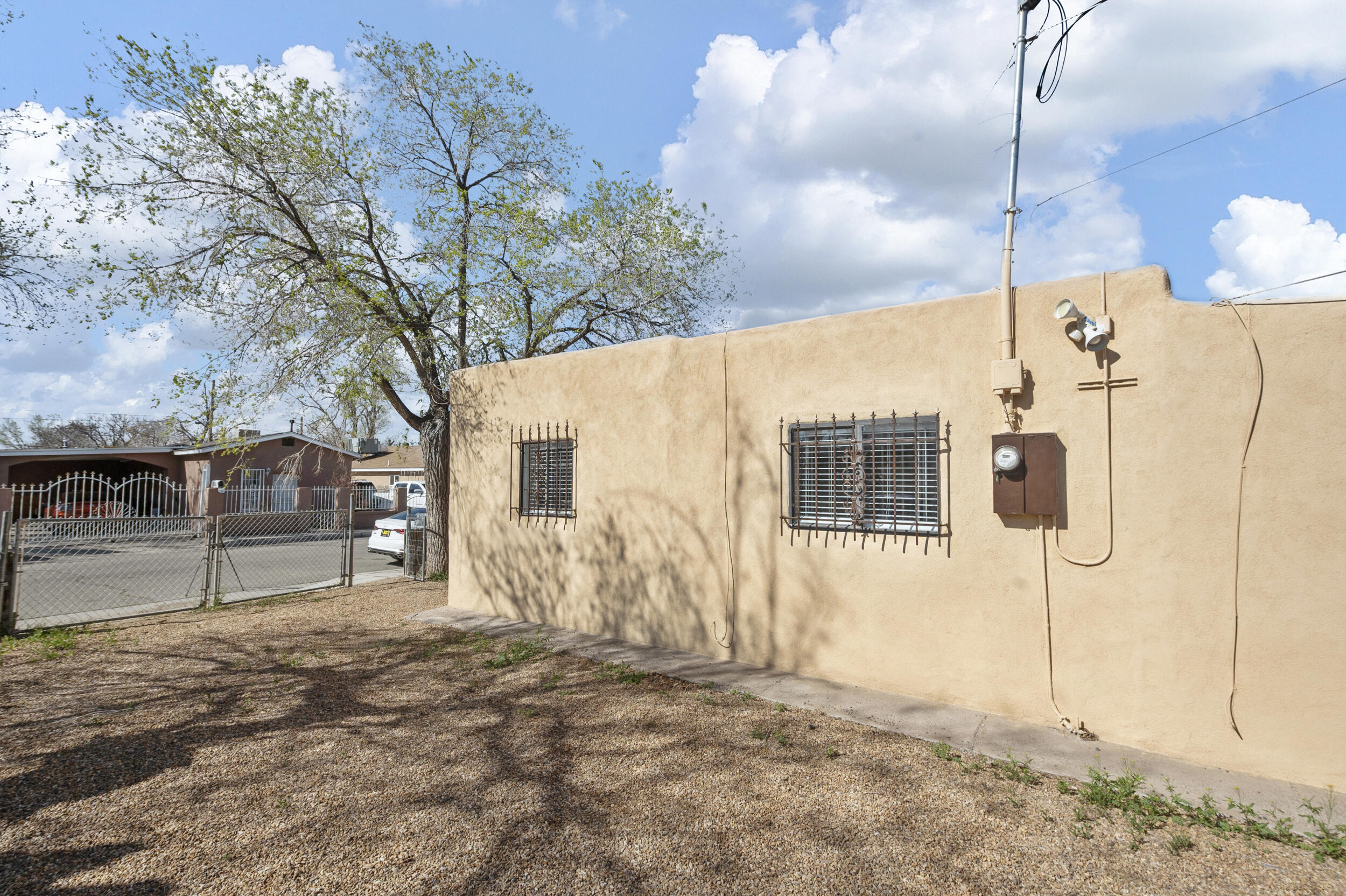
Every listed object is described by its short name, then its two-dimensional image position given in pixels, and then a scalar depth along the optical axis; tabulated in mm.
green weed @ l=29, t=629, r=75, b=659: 6516
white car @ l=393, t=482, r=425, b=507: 19797
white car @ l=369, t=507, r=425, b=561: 12914
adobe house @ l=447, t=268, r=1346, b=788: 3857
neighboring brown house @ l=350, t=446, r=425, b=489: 37062
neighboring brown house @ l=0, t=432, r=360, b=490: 19109
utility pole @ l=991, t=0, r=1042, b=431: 4531
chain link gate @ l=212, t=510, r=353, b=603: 9852
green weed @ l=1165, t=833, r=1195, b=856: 3080
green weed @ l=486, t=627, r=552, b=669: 6148
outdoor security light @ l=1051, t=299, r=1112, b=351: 4234
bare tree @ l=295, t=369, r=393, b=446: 9738
